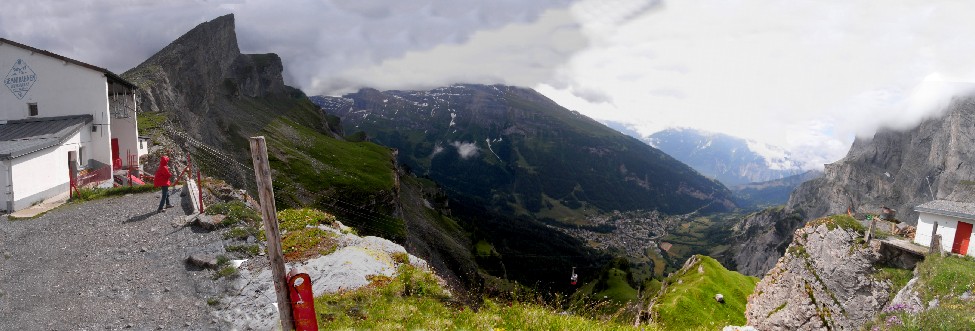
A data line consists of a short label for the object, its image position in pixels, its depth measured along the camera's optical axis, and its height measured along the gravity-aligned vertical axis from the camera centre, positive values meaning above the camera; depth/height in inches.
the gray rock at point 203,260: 680.4 -233.5
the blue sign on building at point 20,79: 1206.3 +59.6
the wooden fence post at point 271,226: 293.7 -78.7
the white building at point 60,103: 1139.3 -3.5
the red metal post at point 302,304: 319.0 -138.7
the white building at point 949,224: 1254.9 -234.2
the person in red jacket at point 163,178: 892.0 -142.7
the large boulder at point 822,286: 1197.1 -421.5
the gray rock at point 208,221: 817.5 -208.0
